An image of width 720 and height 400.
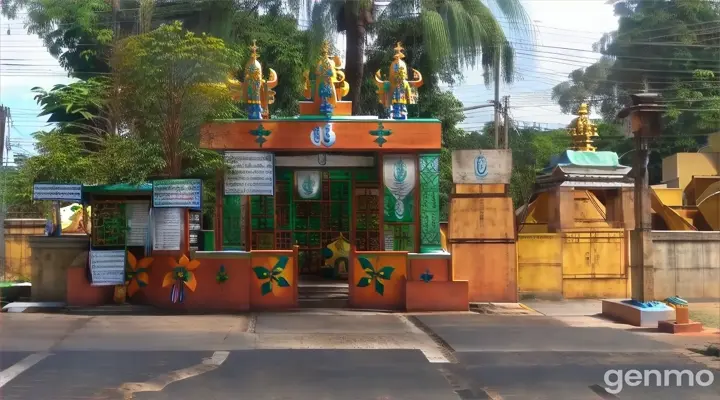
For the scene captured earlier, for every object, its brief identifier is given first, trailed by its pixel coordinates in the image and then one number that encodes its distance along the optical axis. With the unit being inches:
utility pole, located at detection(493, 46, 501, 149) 816.9
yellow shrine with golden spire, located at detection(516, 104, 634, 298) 694.5
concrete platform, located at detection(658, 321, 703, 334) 504.7
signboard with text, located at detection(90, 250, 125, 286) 587.2
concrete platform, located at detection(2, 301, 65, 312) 591.8
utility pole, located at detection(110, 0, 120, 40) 874.8
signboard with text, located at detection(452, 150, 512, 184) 663.1
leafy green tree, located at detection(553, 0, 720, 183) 1213.7
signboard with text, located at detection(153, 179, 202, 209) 583.2
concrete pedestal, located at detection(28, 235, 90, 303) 629.0
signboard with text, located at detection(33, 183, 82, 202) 576.4
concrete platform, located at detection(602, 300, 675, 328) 539.5
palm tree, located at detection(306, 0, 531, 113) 767.7
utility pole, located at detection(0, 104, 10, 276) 799.3
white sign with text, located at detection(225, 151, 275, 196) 628.1
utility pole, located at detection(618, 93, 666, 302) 554.6
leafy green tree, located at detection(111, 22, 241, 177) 579.2
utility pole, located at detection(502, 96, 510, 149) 1381.9
